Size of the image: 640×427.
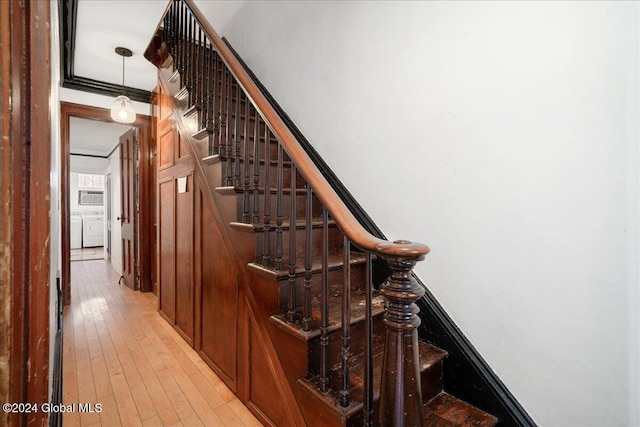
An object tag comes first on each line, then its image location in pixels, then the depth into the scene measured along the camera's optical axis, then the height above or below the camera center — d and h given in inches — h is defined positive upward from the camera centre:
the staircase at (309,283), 34.9 -12.1
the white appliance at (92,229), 366.6 -23.0
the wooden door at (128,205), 172.9 +3.1
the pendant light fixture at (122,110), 142.6 +48.2
